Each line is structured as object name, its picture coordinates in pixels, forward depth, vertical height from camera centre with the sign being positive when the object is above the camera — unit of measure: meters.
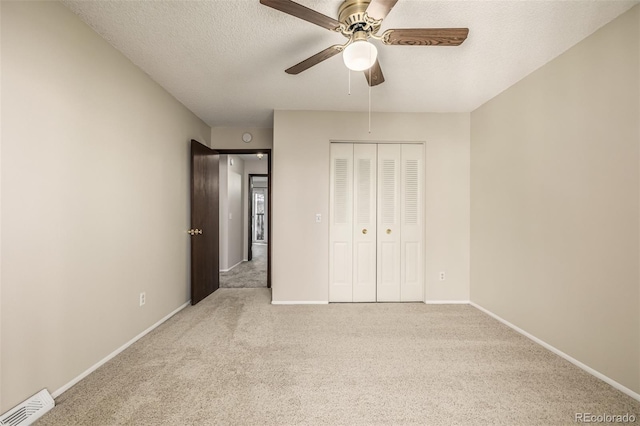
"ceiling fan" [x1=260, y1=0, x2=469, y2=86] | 1.43 +1.05
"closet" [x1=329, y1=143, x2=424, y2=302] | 3.56 -0.13
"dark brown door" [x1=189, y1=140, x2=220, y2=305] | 3.43 -0.13
